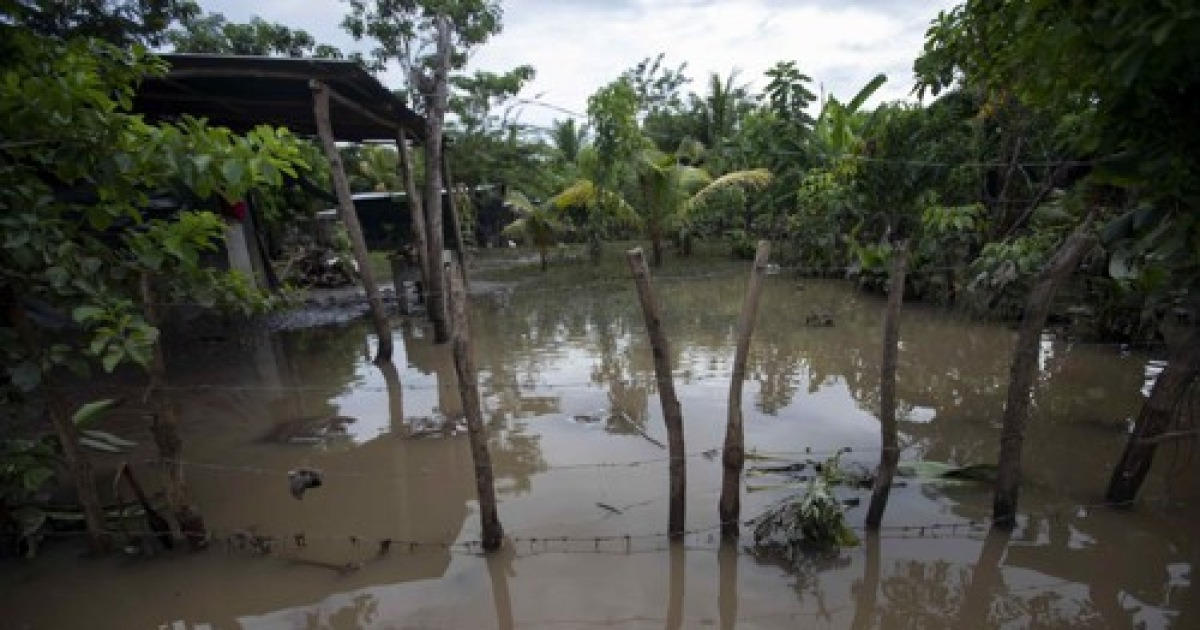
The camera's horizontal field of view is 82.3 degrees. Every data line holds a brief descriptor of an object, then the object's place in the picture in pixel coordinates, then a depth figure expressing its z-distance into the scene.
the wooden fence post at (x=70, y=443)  3.55
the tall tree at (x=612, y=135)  14.66
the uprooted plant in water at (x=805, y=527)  3.95
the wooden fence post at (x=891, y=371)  3.94
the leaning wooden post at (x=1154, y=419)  3.97
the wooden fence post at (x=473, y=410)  3.72
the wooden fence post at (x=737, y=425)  3.83
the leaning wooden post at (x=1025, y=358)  3.66
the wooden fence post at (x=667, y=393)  3.77
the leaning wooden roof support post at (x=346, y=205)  7.41
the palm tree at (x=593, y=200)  15.66
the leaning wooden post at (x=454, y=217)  12.49
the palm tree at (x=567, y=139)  23.17
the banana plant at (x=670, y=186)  15.26
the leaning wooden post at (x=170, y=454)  3.85
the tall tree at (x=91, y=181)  3.12
